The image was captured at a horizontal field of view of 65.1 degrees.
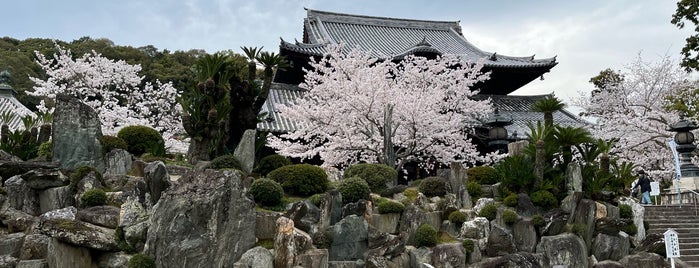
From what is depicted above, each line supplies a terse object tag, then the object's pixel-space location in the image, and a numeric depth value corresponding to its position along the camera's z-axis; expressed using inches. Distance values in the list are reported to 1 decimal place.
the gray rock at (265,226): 464.4
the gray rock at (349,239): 481.1
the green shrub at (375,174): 587.8
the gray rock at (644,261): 535.5
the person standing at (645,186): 800.9
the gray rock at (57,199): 504.1
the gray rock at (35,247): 430.1
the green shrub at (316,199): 519.8
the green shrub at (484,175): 637.9
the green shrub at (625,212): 586.6
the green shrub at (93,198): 476.4
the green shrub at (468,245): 506.9
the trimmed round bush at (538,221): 535.8
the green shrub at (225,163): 555.2
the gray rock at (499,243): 515.5
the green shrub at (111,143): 588.6
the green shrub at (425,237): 500.7
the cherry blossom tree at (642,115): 924.0
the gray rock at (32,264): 408.8
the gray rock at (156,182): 456.4
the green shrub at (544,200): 562.9
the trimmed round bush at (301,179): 556.4
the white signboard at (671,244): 428.5
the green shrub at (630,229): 573.3
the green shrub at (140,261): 395.9
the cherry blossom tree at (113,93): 1016.2
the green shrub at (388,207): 526.0
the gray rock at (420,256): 488.7
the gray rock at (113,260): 417.1
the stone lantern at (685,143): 690.2
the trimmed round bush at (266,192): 510.3
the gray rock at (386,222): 523.2
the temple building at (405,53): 1073.5
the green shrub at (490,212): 549.6
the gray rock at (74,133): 534.3
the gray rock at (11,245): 442.6
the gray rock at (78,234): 395.3
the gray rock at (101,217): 451.5
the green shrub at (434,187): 596.4
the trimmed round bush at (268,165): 619.8
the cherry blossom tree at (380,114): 749.9
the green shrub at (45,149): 621.6
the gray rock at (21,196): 500.4
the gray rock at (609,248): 547.8
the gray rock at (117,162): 568.4
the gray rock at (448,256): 488.7
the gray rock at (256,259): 414.3
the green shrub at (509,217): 535.2
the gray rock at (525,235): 532.7
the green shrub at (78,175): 503.2
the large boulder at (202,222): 406.9
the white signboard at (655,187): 732.7
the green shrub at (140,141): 657.6
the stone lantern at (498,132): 644.1
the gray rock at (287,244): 430.1
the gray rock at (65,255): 397.4
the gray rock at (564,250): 518.3
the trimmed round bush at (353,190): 525.0
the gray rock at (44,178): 501.0
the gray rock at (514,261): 470.0
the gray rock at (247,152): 573.9
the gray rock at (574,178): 571.2
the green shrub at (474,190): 597.7
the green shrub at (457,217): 540.1
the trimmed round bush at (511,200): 562.3
